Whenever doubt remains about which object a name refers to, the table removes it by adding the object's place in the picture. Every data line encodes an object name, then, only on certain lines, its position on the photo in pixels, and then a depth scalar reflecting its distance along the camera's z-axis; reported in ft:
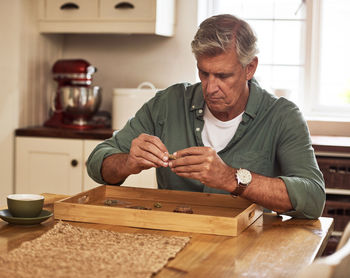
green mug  5.49
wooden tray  5.20
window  12.65
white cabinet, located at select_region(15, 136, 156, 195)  11.75
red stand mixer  12.12
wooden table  4.26
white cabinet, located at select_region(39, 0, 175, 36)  11.77
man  5.91
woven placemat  4.04
